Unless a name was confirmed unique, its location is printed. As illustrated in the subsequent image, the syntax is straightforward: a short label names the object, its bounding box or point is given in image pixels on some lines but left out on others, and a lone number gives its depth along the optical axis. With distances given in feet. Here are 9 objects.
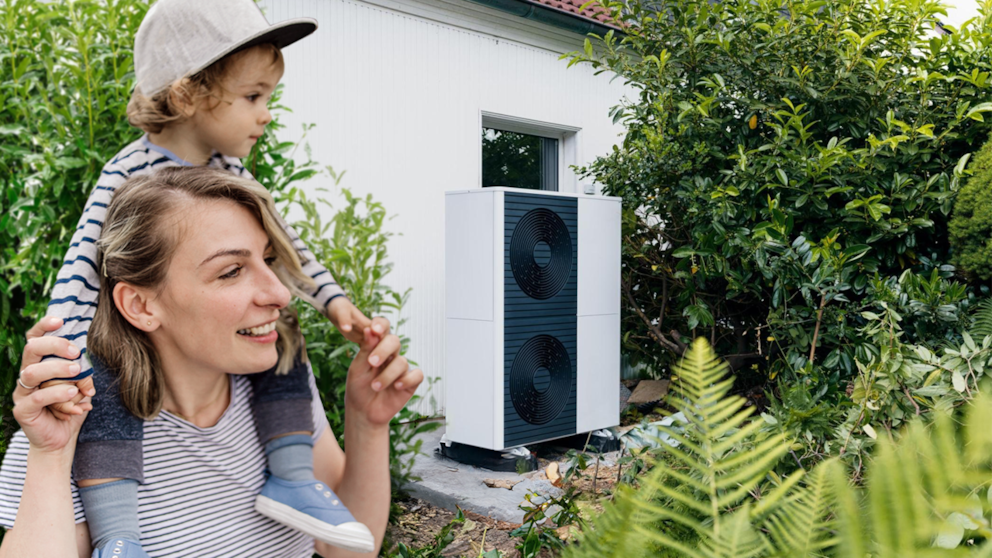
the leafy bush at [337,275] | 6.86
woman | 3.06
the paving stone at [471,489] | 12.74
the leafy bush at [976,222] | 9.97
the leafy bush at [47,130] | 5.89
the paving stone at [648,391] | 19.43
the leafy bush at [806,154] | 11.05
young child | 3.24
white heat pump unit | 14.67
